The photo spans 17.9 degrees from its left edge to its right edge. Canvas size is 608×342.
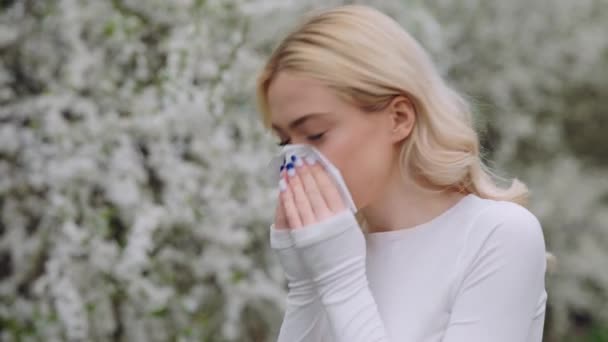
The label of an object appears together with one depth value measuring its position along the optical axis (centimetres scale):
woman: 233
